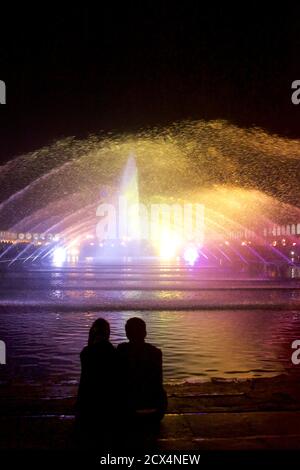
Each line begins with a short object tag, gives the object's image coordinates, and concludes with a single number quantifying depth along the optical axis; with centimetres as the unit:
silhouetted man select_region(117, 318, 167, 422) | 654
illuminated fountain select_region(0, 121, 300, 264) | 3016
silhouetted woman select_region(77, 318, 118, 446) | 617
